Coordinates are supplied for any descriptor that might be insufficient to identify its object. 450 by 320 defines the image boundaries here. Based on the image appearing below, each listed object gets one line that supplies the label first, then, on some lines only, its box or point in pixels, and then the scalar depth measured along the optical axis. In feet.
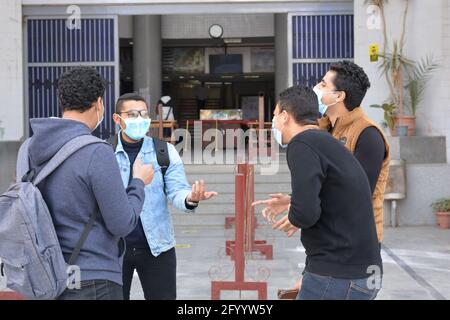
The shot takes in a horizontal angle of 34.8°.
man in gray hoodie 9.15
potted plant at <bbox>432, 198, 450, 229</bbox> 32.35
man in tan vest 11.04
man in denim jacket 13.10
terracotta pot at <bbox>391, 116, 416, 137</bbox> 34.99
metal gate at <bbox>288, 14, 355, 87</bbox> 39.88
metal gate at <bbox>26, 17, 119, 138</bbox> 40.81
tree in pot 35.19
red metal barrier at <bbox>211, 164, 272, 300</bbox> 18.89
